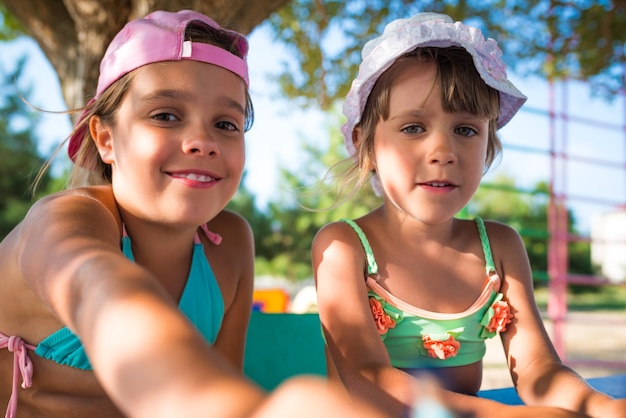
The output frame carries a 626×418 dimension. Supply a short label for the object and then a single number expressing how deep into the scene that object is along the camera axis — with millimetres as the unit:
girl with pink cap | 394
